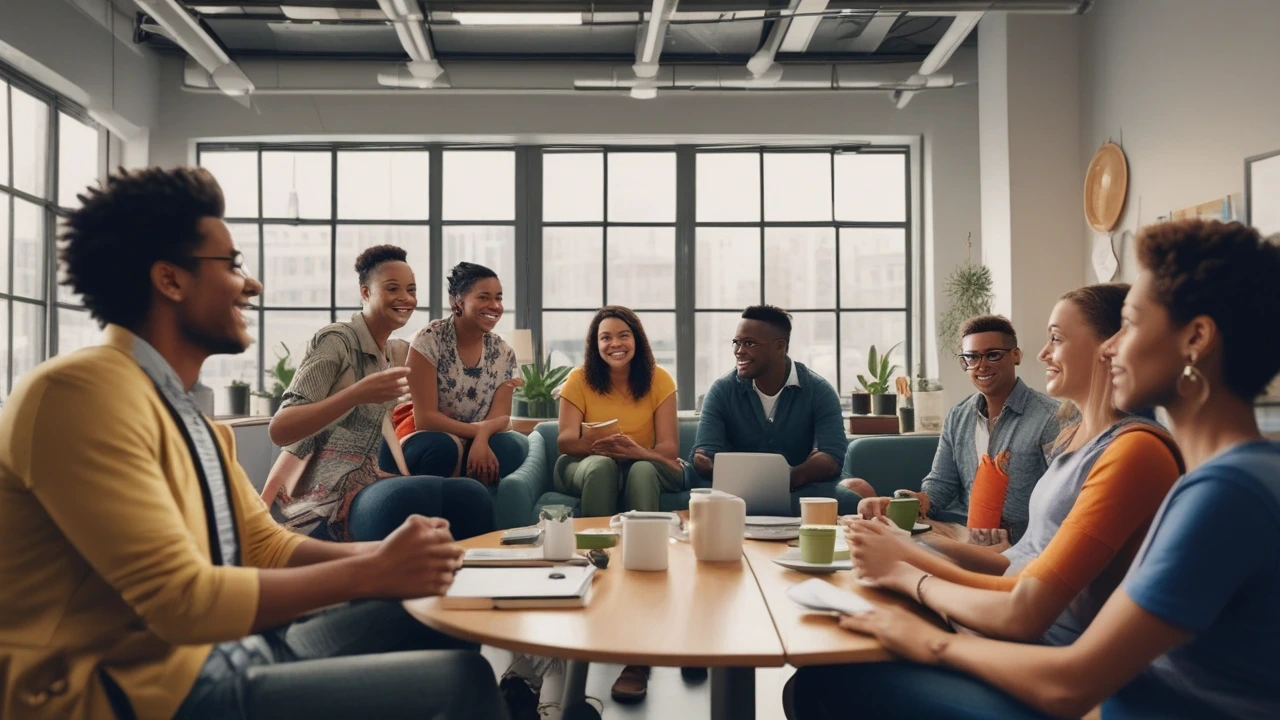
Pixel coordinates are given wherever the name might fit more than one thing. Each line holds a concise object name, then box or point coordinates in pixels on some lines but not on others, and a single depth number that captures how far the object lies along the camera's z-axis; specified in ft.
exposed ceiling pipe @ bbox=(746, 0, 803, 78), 19.99
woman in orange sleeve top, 4.36
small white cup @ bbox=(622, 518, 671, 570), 5.85
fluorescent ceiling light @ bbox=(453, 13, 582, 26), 17.15
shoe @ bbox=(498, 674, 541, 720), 7.33
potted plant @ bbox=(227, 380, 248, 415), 22.07
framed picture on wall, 13.29
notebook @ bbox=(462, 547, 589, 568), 5.72
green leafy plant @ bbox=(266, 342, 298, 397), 22.17
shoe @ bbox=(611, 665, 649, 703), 9.21
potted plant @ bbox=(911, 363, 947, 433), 20.02
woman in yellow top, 12.55
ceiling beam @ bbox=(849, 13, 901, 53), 21.11
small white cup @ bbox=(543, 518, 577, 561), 5.87
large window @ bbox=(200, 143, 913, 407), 24.16
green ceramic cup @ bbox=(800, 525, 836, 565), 5.71
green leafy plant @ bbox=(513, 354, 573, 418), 18.61
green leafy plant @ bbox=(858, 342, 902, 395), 20.12
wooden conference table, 3.99
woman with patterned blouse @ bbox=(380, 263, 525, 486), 11.50
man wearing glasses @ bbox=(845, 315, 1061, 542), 9.09
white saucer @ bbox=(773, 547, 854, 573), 5.62
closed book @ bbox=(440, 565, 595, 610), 4.72
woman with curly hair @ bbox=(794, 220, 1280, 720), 3.32
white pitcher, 6.17
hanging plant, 20.63
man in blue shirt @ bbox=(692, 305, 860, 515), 12.95
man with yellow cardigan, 3.47
